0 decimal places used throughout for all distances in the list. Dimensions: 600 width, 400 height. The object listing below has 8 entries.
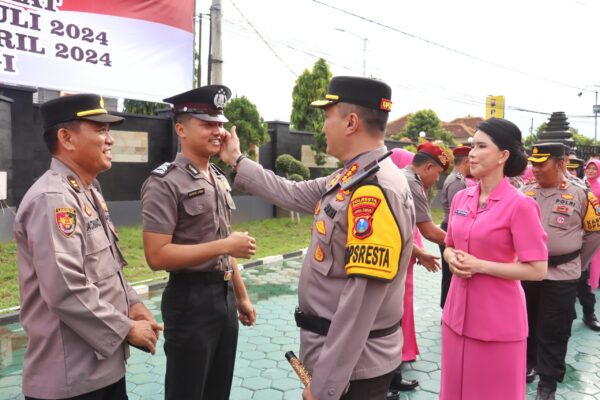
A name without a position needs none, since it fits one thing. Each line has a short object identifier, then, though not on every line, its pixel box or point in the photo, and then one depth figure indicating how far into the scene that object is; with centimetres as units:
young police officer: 235
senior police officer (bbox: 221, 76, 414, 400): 165
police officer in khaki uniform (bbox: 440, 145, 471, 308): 523
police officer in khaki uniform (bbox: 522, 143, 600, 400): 356
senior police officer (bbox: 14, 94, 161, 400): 176
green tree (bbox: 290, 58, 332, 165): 1616
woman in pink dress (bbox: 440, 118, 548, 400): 252
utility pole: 870
